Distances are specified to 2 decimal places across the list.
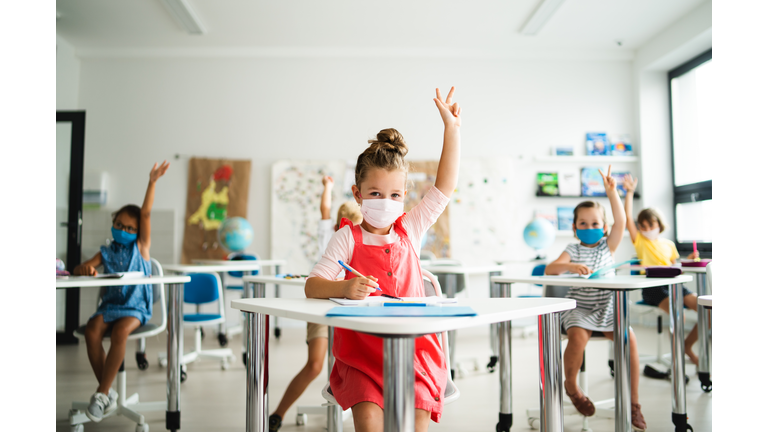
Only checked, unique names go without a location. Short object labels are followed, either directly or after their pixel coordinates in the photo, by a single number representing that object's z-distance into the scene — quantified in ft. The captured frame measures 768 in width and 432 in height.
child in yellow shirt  10.16
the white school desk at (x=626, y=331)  5.72
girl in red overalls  3.84
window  16.14
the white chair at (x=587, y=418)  7.20
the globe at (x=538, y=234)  14.53
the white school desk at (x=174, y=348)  6.93
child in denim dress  7.32
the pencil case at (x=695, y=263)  9.45
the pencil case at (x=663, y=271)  6.31
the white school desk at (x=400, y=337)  2.81
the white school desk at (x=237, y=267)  10.72
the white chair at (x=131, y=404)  7.22
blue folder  2.96
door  14.75
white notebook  3.56
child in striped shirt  6.99
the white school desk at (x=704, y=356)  8.99
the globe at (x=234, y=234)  14.79
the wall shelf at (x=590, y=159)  17.54
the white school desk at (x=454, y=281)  9.55
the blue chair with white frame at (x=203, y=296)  11.46
